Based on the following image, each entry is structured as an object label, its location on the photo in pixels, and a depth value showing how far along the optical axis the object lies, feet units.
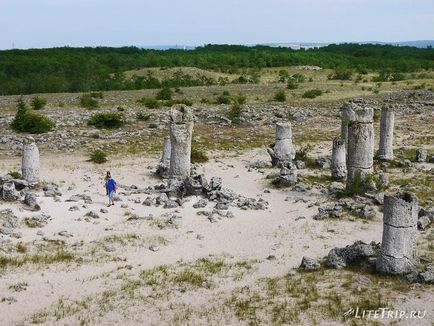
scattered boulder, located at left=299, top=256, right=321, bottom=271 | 43.55
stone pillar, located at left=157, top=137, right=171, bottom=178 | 73.46
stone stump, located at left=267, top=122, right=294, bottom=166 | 78.28
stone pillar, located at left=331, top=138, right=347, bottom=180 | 72.33
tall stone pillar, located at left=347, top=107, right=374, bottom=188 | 64.18
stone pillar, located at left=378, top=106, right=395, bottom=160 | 81.46
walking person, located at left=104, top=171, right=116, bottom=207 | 60.03
